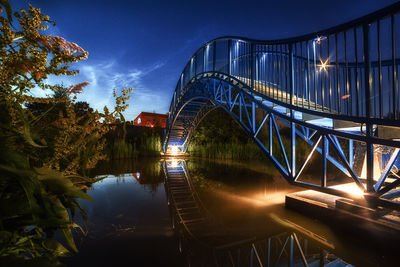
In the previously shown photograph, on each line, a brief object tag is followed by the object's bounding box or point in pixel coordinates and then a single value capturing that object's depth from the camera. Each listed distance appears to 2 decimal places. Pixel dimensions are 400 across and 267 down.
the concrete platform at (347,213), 2.96
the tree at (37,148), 0.71
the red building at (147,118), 40.02
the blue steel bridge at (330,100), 3.07
